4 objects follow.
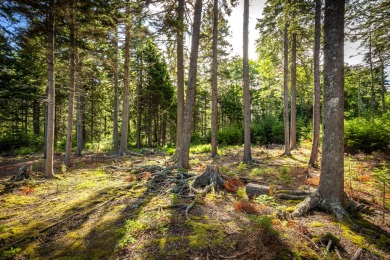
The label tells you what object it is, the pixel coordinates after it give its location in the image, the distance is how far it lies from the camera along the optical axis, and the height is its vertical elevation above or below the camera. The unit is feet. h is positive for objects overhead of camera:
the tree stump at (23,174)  27.71 -6.28
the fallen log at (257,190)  20.04 -6.08
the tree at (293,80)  44.21 +12.13
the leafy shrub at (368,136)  36.37 -0.76
